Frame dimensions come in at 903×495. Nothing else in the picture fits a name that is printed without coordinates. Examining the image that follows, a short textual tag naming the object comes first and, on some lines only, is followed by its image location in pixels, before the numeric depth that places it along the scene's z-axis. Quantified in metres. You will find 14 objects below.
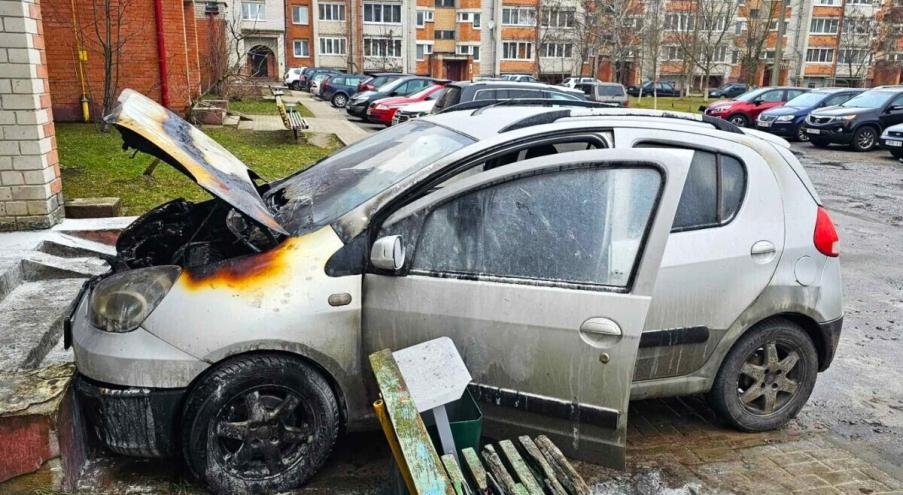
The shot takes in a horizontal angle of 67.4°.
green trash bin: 2.80
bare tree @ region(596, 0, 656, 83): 51.84
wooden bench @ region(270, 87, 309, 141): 15.38
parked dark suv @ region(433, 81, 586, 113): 13.73
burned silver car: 3.04
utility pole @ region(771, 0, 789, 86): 28.33
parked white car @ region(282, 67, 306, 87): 47.56
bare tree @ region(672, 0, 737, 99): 44.03
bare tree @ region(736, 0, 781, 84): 42.72
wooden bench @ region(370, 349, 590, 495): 2.32
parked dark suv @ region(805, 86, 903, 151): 18.67
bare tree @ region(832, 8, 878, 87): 56.72
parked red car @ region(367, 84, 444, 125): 20.23
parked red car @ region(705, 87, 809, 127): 23.23
